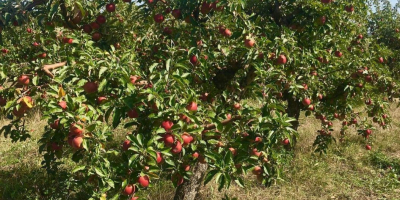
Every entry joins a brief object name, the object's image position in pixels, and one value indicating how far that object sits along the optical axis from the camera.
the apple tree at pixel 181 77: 1.86
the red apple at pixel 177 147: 1.84
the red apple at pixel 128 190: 1.99
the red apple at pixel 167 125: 1.79
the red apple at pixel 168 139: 1.78
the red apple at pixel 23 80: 2.04
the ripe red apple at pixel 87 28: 2.92
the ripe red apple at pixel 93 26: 2.94
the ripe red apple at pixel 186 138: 1.85
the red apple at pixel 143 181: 1.85
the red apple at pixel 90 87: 2.01
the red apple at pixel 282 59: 2.59
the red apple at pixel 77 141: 1.79
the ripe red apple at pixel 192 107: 1.91
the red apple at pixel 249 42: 2.46
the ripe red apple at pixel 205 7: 2.69
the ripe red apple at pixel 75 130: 1.76
